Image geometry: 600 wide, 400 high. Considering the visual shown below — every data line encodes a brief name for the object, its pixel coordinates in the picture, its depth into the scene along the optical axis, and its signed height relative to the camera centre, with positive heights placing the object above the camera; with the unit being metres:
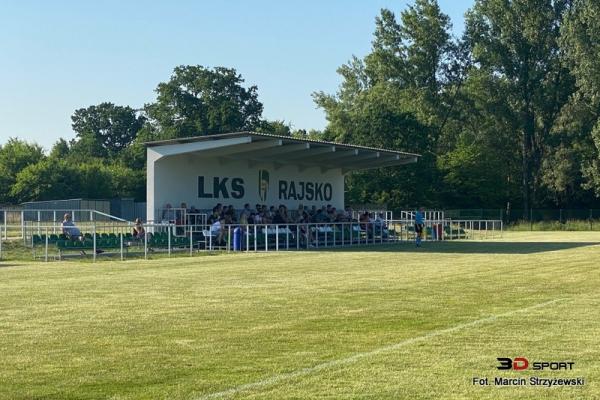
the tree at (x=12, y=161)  72.19 +5.37
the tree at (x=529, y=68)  70.56 +11.92
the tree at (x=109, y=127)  111.75 +12.05
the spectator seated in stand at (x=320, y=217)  35.53 +0.20
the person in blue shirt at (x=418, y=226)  32.91 -0.18
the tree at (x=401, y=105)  67.38 +9.92
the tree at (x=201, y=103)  84.44 +11.47
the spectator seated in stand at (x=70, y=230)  26.71 -0.16
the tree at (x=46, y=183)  68.25 +3.20
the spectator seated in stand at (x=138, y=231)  27.58 -0.22
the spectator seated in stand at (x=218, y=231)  29.33 -0.26
